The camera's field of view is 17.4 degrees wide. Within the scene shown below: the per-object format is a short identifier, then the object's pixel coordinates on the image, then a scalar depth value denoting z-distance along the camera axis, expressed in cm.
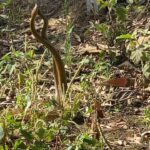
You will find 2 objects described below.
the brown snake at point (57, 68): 306
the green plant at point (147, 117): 297
